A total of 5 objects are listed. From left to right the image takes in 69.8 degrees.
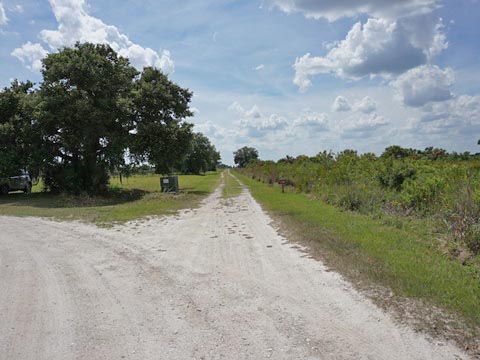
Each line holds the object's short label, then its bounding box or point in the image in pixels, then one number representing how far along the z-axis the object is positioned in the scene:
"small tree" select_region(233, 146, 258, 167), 120.21
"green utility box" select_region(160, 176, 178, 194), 23.70
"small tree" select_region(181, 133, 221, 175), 87.25
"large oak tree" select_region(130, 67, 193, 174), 23.50
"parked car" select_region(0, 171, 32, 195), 21.33
